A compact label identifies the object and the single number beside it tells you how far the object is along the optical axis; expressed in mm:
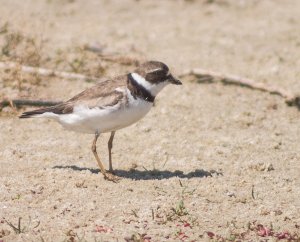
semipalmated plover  7613
